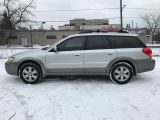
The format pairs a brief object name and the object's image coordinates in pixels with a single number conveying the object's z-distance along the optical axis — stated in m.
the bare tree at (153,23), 31.18
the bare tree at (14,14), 28.25
